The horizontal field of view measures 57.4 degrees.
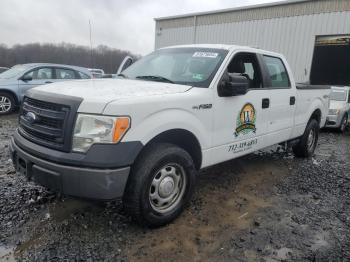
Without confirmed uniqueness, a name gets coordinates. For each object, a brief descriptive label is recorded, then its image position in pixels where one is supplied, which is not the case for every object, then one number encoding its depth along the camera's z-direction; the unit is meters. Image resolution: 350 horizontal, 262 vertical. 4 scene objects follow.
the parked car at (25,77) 9.66
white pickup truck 2.58
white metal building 13.73
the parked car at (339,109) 9.57
